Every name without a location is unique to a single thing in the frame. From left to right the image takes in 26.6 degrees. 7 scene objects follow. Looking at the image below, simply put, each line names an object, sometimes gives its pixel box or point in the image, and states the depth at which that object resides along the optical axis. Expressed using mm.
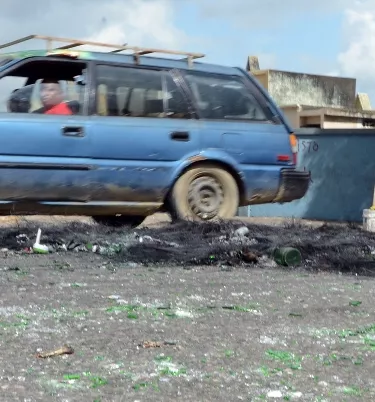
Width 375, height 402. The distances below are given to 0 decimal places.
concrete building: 21625
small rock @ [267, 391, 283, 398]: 3051
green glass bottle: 6102
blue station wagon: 7195
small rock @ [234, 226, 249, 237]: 7023
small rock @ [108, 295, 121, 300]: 4684
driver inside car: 7438
